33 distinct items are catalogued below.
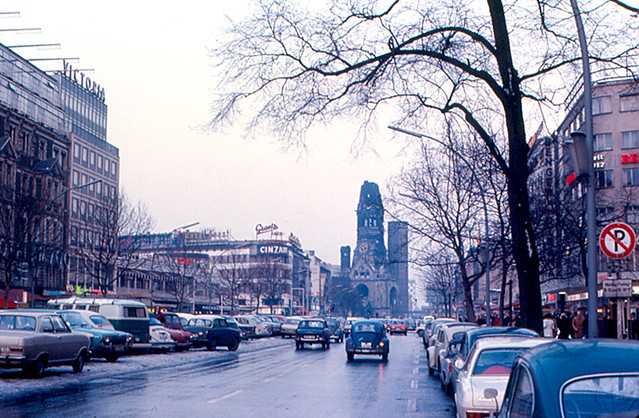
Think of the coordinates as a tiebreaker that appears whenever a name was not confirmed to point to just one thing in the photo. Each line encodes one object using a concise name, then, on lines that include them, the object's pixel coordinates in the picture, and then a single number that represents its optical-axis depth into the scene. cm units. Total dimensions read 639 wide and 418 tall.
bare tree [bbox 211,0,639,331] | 2105
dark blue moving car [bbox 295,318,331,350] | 4953
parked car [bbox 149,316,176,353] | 3881
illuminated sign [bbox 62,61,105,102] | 8706
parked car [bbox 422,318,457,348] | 4122
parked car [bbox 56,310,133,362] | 2977
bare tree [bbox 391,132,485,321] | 4609
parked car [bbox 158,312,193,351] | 4250
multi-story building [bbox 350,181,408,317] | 19088
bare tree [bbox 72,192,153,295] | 6024
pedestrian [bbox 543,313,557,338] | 3394
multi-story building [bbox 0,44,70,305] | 4712
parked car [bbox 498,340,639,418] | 571
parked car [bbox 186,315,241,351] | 4528
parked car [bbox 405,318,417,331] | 11445
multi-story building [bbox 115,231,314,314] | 9500
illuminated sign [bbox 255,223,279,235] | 16888
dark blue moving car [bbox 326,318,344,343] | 6525
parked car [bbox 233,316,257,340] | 6272
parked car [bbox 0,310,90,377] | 2220
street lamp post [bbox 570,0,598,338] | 1608
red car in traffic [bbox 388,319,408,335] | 9488
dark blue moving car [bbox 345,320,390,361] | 3738
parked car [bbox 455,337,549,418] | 1213
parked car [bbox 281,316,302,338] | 6981
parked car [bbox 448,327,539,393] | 1609
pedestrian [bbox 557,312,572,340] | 3156
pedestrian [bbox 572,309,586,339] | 3179
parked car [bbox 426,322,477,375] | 2446
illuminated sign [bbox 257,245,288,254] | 16309
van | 3575
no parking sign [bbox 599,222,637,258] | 1577
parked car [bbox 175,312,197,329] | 4761
